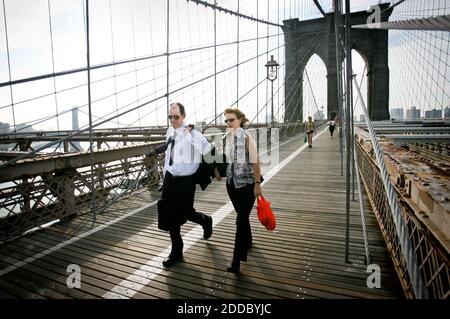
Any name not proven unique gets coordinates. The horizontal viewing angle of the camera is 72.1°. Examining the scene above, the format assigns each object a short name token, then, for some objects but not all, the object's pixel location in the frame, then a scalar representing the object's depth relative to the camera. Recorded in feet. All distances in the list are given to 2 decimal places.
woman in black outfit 8.08
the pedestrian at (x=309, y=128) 35.68
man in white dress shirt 8.63
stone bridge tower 91.89
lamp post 40.77
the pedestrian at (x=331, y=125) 51.24
